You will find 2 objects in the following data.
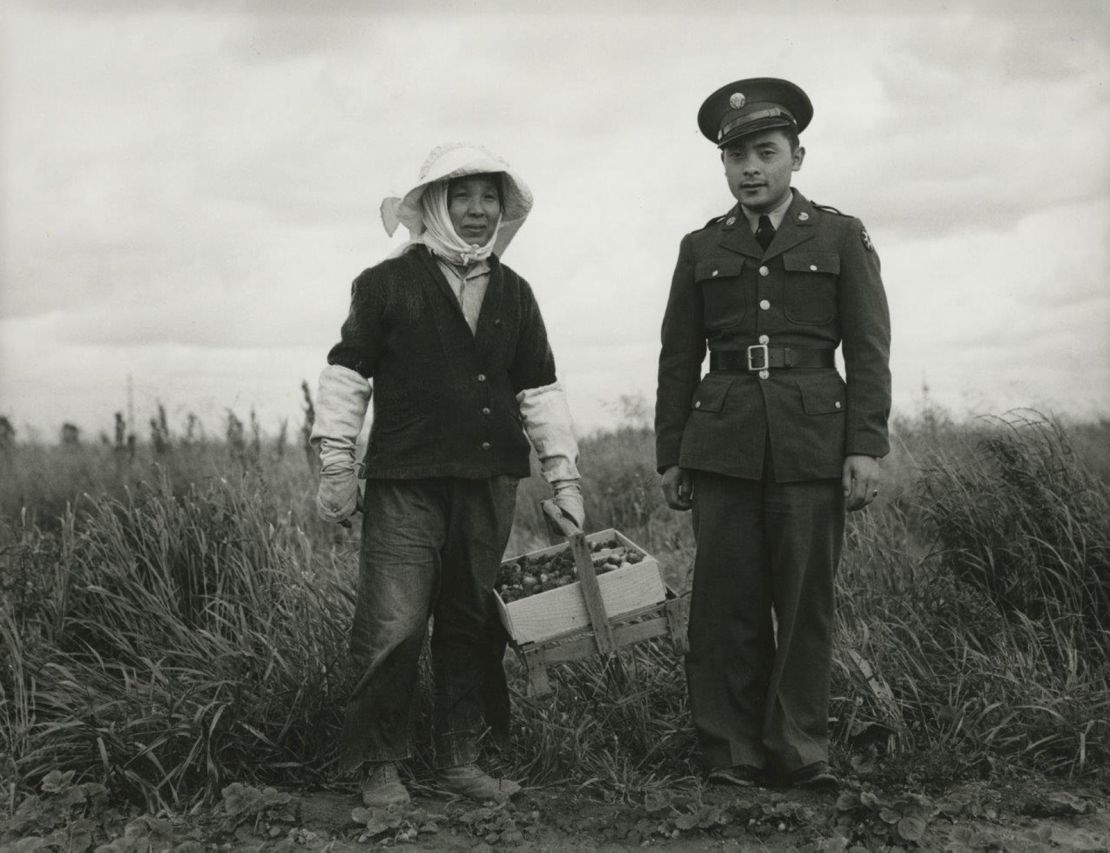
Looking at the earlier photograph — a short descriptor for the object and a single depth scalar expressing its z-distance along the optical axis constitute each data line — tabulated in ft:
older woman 12.12
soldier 12.37
